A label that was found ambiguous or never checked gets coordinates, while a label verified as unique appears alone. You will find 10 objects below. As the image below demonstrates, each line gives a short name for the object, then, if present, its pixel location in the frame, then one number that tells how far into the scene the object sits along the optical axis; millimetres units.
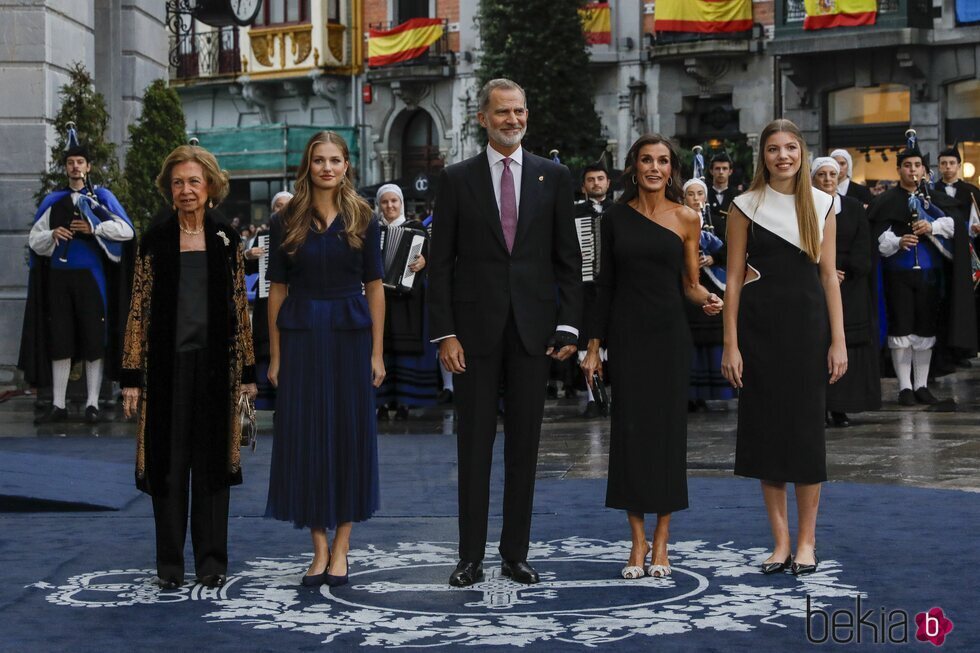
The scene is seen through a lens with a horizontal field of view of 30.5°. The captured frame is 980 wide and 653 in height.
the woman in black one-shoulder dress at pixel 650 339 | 7750
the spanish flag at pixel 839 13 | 32875
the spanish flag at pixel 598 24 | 37312
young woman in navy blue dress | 7633
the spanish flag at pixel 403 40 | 40250
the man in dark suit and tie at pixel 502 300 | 7586
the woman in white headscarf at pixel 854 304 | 12430
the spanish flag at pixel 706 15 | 35625
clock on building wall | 18484
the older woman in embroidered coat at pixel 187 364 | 7711
